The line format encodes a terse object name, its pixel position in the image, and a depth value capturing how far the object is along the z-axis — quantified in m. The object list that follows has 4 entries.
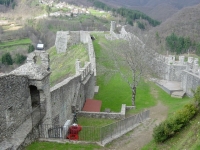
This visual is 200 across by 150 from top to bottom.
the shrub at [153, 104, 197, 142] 12.71
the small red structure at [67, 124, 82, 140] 14.08
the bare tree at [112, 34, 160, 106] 22.28
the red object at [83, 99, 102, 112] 20.98
